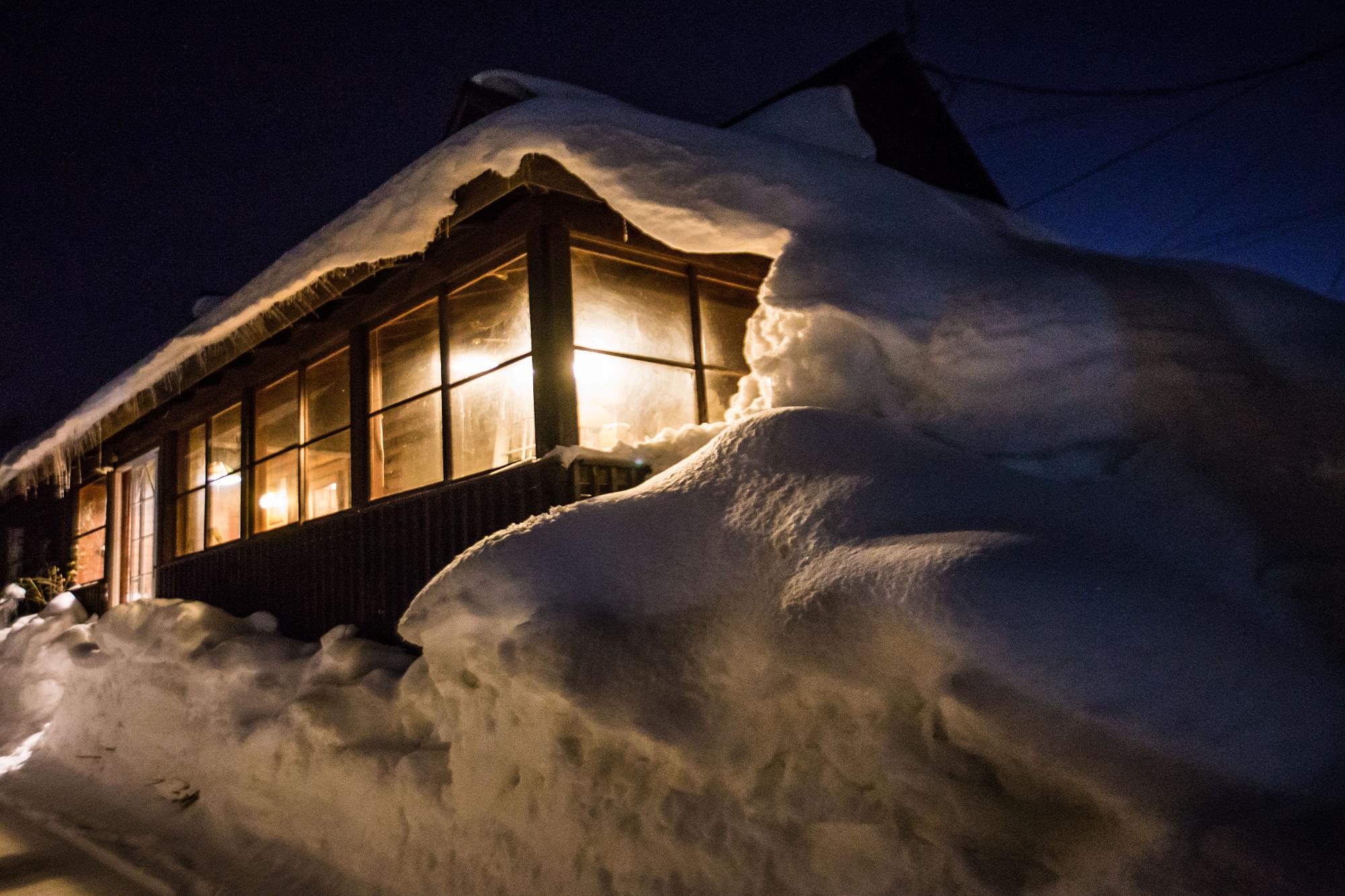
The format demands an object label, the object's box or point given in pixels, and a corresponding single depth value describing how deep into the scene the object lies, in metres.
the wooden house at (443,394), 5.82
